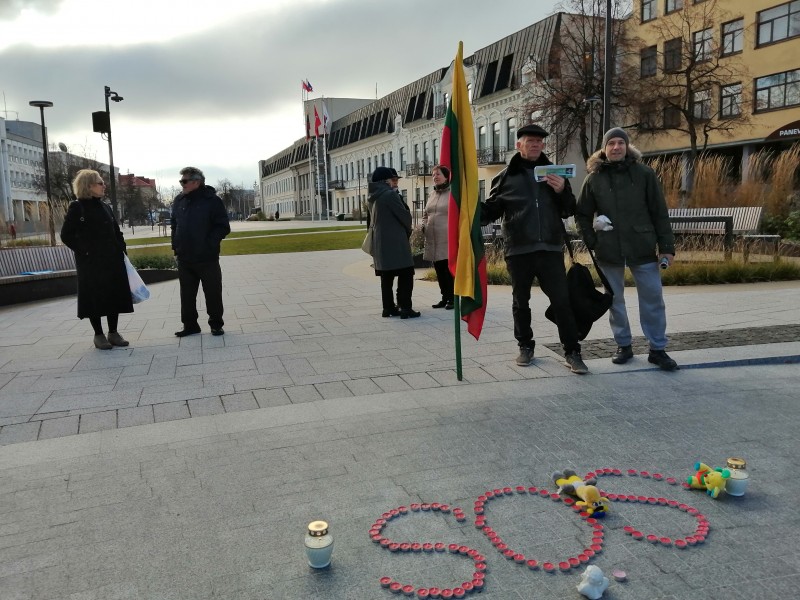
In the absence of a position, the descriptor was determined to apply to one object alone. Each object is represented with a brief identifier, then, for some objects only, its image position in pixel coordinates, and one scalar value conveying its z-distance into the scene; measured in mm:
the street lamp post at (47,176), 18938
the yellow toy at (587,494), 3043
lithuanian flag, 5285
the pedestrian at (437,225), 8680
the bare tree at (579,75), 34031
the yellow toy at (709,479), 3199
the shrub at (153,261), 15664
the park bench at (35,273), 11422
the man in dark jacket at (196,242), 7562
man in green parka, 5629
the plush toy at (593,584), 2389
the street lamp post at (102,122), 21516
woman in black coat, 6848
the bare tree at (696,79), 32344
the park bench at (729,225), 13023
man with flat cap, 5527
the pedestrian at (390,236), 8336
